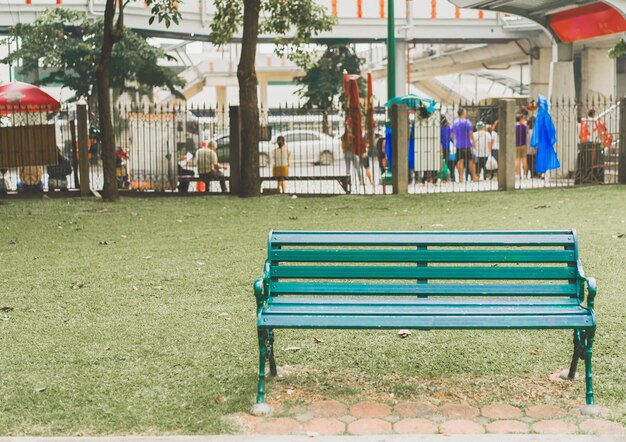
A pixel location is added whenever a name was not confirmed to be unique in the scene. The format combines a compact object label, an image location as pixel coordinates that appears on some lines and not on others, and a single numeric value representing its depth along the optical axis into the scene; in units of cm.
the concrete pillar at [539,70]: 4006
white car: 2481
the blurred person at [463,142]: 2166
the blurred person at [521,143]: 2288
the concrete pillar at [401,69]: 3778
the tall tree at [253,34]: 1870
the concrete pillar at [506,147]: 1931
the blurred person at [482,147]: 2256
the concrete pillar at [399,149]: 1916
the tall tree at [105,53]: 1723
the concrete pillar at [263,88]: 5600
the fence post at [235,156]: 1917
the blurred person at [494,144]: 2284
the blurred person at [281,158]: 2083
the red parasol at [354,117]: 2039
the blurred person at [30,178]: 1928
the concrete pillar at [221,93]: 5812
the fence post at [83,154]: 1903
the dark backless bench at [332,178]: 1933
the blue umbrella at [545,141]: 2092
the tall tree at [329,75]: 4031
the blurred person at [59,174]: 1939
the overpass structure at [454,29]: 2295
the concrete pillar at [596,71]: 3991
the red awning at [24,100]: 1888
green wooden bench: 525
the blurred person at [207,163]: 1990
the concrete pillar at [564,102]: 2188
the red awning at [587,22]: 2155
